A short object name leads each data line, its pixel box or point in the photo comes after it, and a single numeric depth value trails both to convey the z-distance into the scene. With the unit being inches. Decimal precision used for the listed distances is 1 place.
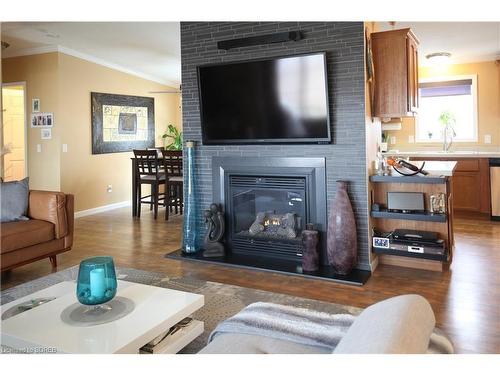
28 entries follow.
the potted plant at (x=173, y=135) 329.7
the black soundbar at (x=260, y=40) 144.9
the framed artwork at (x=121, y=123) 271.0
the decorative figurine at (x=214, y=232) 162.6
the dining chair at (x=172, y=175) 244.1
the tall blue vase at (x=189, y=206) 168.1
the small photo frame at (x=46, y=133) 246.7
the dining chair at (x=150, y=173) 252.4
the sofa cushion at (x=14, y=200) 143.5
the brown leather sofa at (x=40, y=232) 131.8
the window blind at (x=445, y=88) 267.6
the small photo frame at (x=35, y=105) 249.1
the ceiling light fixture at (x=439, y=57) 245.1
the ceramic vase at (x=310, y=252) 142.2
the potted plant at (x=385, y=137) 283.5
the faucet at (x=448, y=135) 271.1
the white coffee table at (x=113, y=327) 66.4
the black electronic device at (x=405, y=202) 143.3
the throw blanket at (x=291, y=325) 61.6
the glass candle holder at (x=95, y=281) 74.5
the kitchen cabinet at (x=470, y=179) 234.1
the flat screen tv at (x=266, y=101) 143.2
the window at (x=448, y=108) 267.0
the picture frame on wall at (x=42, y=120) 245.9
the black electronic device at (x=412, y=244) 138.6
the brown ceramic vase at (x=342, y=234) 136.6
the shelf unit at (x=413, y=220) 140.2
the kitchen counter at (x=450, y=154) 231.2
